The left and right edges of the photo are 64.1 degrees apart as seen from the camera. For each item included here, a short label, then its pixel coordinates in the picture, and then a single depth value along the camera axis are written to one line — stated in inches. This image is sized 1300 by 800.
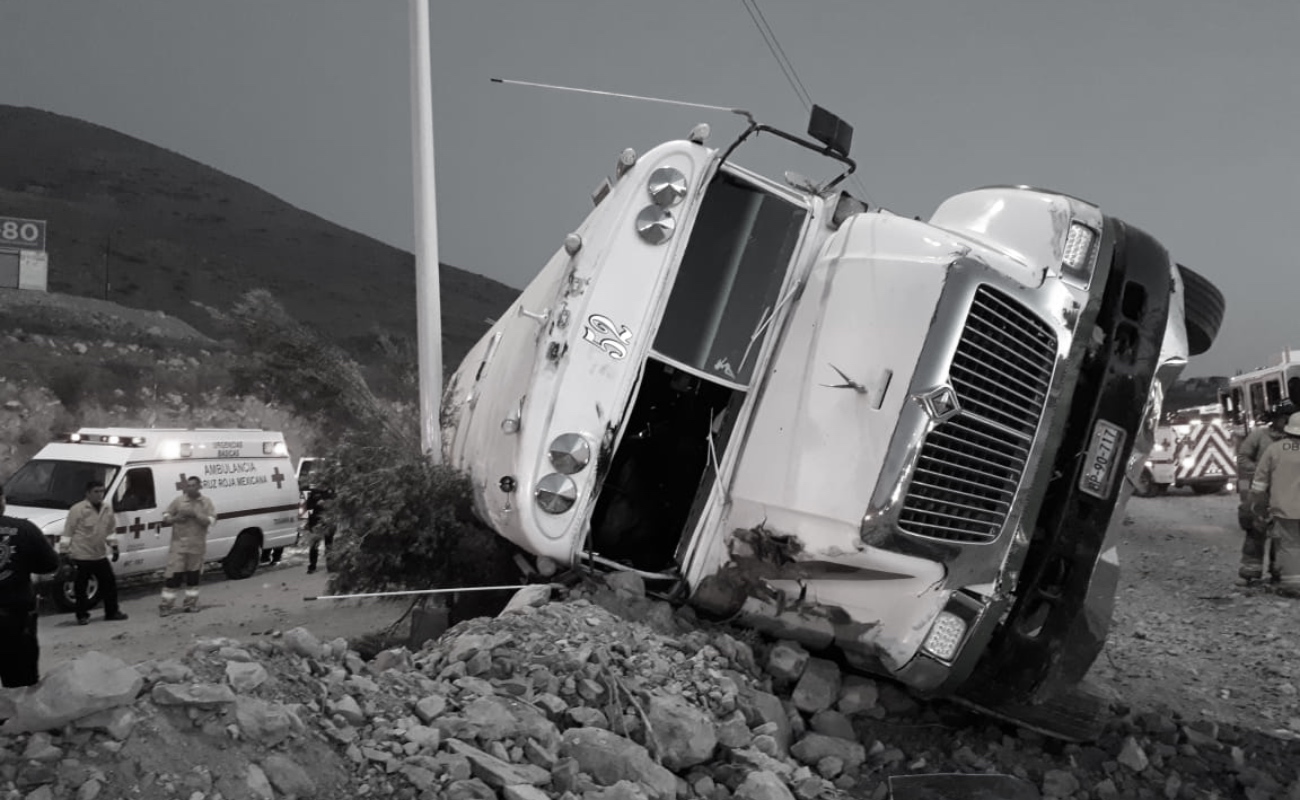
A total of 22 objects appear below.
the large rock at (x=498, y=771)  108.5
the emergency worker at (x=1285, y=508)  292.4
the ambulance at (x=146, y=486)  441.7
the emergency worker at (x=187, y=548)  409.4
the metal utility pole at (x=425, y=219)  265.9
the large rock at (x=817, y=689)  161.8
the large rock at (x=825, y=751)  151.7
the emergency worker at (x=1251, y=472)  313.0
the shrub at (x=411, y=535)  203.8
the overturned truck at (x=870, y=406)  152.9
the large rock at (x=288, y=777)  99.6
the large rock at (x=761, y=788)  125.1
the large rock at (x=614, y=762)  121.1
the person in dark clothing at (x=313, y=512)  502.3
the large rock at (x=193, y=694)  101.0
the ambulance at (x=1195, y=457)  702.5
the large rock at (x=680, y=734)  132.0
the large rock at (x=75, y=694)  94.6
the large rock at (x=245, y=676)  109.2
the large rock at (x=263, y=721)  102.9
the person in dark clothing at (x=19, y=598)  191.0
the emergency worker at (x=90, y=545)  384.8
